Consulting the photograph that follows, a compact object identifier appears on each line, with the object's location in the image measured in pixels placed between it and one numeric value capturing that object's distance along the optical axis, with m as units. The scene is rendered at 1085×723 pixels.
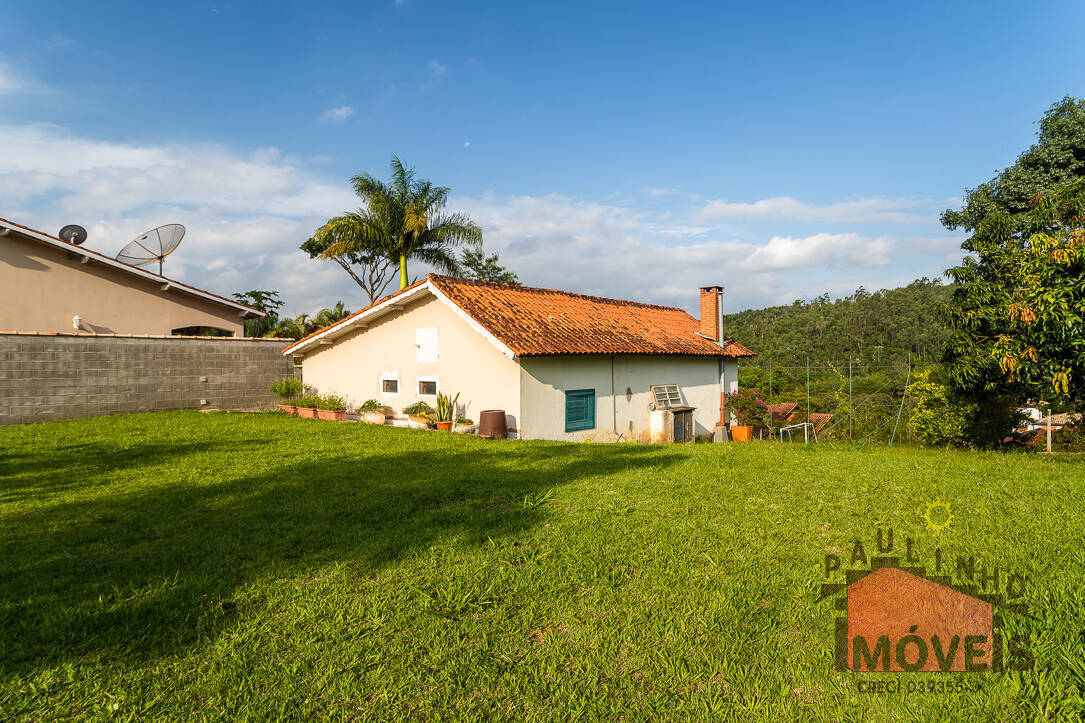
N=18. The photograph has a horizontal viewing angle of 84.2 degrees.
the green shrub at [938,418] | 13.91
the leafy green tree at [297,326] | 28.17
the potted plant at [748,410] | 23.11
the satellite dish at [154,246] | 20.80
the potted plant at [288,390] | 18.24
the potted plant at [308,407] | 17.61
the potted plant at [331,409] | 17.16
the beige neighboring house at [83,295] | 17.97
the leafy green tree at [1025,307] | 8.11
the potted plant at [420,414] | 15.69
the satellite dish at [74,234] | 20.41
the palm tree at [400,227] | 28.92
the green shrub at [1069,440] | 15.70
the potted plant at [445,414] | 15.27
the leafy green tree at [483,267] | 39.78
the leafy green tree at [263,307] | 32.56
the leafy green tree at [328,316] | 29.31
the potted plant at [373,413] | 16.56
